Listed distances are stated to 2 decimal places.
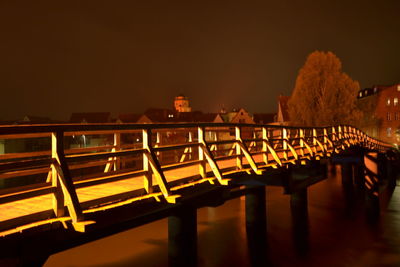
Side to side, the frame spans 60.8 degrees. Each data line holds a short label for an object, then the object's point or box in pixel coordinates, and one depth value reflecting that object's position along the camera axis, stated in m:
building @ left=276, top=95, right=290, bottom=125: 64.06
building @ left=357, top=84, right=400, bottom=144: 60.03
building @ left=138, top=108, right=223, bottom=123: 82.38
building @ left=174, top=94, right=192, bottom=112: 127.94
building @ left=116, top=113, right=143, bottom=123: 85.57
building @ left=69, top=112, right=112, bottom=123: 78.69
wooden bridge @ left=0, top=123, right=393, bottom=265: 4.34
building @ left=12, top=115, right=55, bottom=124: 64.85
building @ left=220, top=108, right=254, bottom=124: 73.44
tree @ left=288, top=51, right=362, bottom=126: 38.72
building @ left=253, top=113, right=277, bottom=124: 78.26
